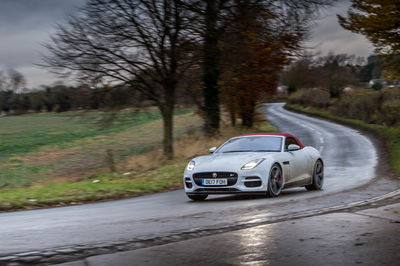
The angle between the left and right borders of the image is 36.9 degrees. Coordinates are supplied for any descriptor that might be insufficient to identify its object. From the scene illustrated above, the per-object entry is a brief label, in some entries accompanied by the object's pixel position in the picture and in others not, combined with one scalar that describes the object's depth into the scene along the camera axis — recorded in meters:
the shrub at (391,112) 36.56
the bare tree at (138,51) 22.44
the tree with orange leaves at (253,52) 25.62
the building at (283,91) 144.12
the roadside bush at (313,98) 69.88
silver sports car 11.92
